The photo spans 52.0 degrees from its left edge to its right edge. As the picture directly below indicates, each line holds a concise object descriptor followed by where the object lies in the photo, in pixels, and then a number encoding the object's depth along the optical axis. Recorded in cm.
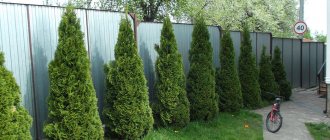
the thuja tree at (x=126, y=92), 559
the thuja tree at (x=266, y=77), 1031
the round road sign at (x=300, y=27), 1234
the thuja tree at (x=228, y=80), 844
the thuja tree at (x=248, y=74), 933
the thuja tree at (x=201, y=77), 721
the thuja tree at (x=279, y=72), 1106
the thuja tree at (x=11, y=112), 378
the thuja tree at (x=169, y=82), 651
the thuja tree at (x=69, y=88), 475
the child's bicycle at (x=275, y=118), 714
